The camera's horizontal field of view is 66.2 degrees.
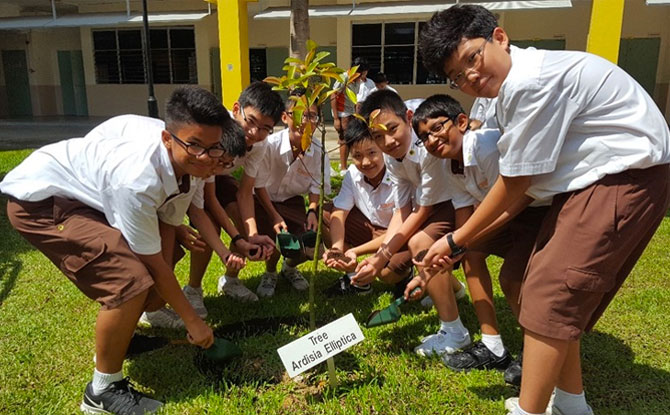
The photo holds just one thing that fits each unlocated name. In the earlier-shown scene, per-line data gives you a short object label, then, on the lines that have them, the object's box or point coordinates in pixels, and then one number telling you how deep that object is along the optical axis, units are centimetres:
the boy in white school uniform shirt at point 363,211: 285
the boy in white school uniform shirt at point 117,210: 194
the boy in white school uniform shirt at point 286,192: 328
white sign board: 202
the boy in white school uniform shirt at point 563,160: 158
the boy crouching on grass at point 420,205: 255
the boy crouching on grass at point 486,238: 214
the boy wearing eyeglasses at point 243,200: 280
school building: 1109
